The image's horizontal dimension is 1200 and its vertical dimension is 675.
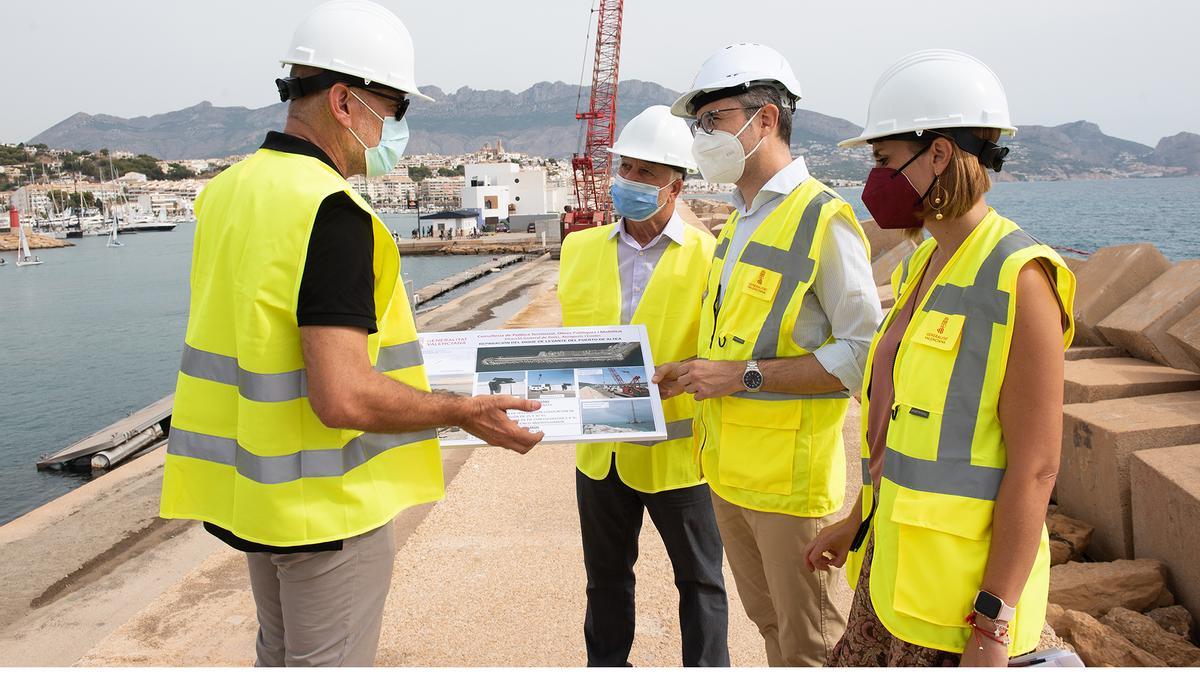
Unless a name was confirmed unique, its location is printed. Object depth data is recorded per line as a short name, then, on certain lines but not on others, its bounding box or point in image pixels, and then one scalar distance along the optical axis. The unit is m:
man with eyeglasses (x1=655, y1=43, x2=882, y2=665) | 2.49
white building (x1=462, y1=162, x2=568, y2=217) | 102.25
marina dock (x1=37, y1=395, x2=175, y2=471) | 16.47
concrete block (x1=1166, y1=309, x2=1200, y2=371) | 5.47
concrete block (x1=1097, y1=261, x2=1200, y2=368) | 6.02
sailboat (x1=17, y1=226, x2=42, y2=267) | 88.12
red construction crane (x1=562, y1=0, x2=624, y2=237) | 58.62
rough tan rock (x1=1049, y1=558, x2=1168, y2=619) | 3.97
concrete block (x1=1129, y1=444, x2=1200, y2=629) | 3.86
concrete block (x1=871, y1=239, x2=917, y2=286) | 14.44
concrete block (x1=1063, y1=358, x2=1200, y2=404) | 5.43
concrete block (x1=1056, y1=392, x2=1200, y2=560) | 4.50
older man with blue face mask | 3.02
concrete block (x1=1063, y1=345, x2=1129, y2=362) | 6.74
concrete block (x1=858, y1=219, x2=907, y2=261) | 16.92
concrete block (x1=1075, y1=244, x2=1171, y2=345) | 7.38
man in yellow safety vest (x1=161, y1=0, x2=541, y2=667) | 1.76
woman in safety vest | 1.56
